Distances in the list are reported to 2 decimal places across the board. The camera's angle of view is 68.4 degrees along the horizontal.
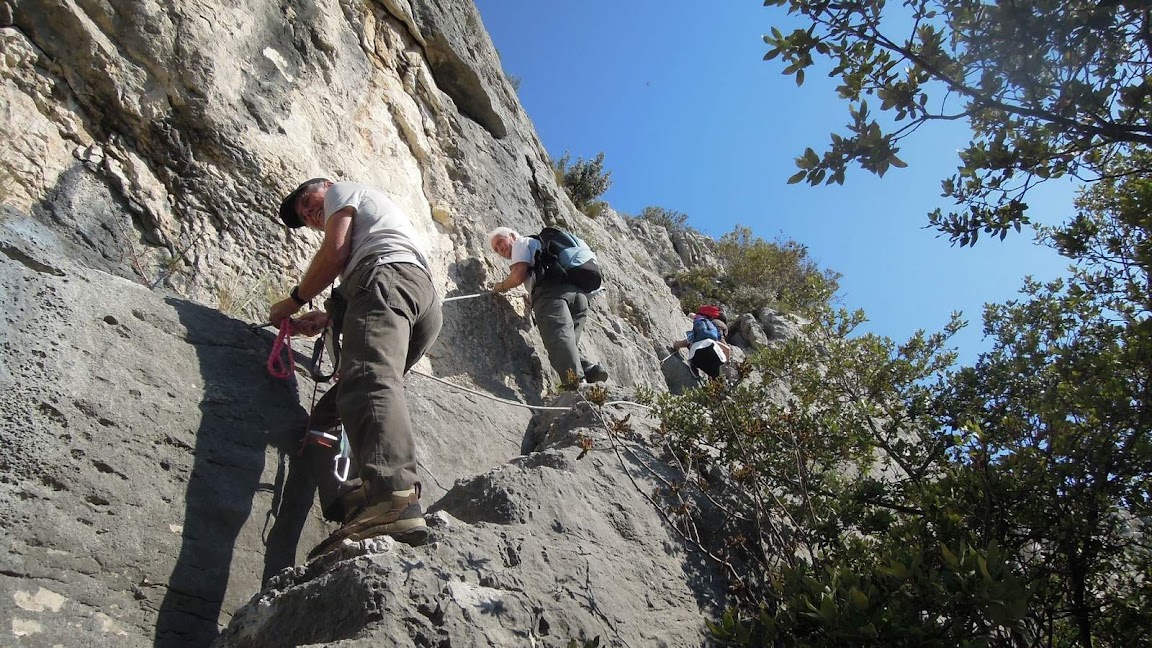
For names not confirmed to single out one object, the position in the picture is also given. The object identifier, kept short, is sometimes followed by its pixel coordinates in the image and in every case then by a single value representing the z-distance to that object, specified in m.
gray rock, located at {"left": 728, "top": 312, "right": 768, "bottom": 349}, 13.11
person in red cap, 9.62
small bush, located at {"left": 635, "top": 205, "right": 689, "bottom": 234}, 19.52
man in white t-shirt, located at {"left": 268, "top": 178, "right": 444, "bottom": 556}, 3.40
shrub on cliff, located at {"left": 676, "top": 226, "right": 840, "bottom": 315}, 15.34
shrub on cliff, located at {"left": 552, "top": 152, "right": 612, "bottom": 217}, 14.59
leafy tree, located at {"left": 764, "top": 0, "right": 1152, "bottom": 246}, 3.25
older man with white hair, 6.95
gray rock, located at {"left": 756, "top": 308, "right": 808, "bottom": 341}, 13.66
